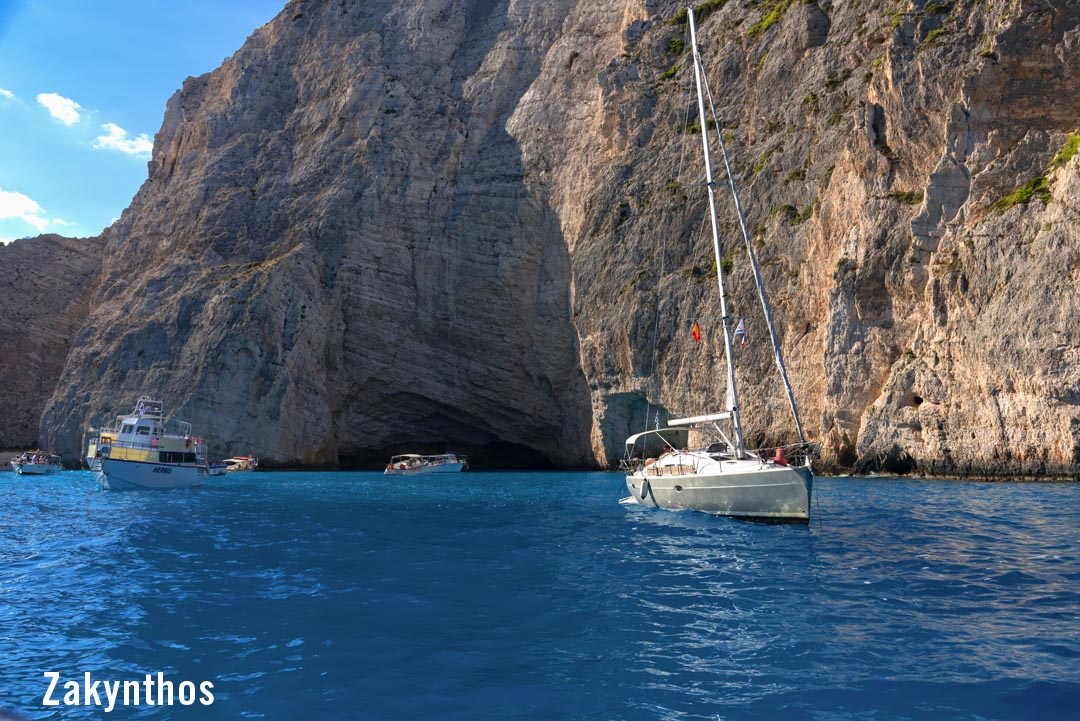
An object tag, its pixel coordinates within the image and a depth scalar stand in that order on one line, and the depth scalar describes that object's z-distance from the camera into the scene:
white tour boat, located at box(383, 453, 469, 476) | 57.12
